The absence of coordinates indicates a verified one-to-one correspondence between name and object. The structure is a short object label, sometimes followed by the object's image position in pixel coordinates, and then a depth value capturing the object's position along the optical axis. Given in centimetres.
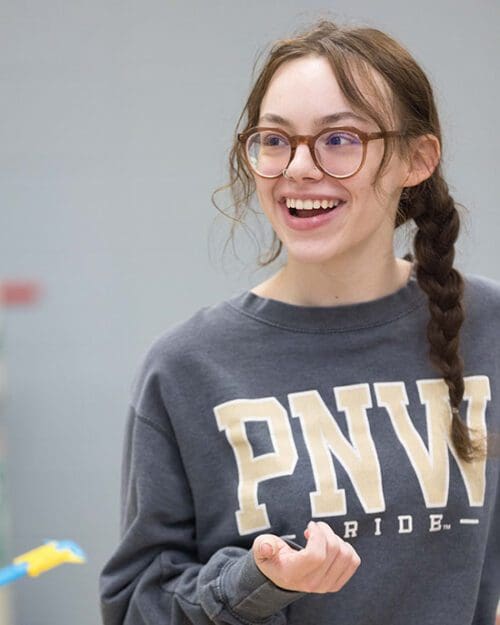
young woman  288
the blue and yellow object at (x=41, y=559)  299
